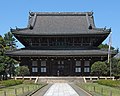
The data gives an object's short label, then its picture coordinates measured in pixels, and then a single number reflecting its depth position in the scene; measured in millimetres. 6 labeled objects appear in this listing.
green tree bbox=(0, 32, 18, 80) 46300
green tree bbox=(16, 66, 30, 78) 40620
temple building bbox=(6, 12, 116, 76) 44279
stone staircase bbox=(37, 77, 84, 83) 41001
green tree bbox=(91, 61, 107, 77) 39783
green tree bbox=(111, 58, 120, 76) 50457
